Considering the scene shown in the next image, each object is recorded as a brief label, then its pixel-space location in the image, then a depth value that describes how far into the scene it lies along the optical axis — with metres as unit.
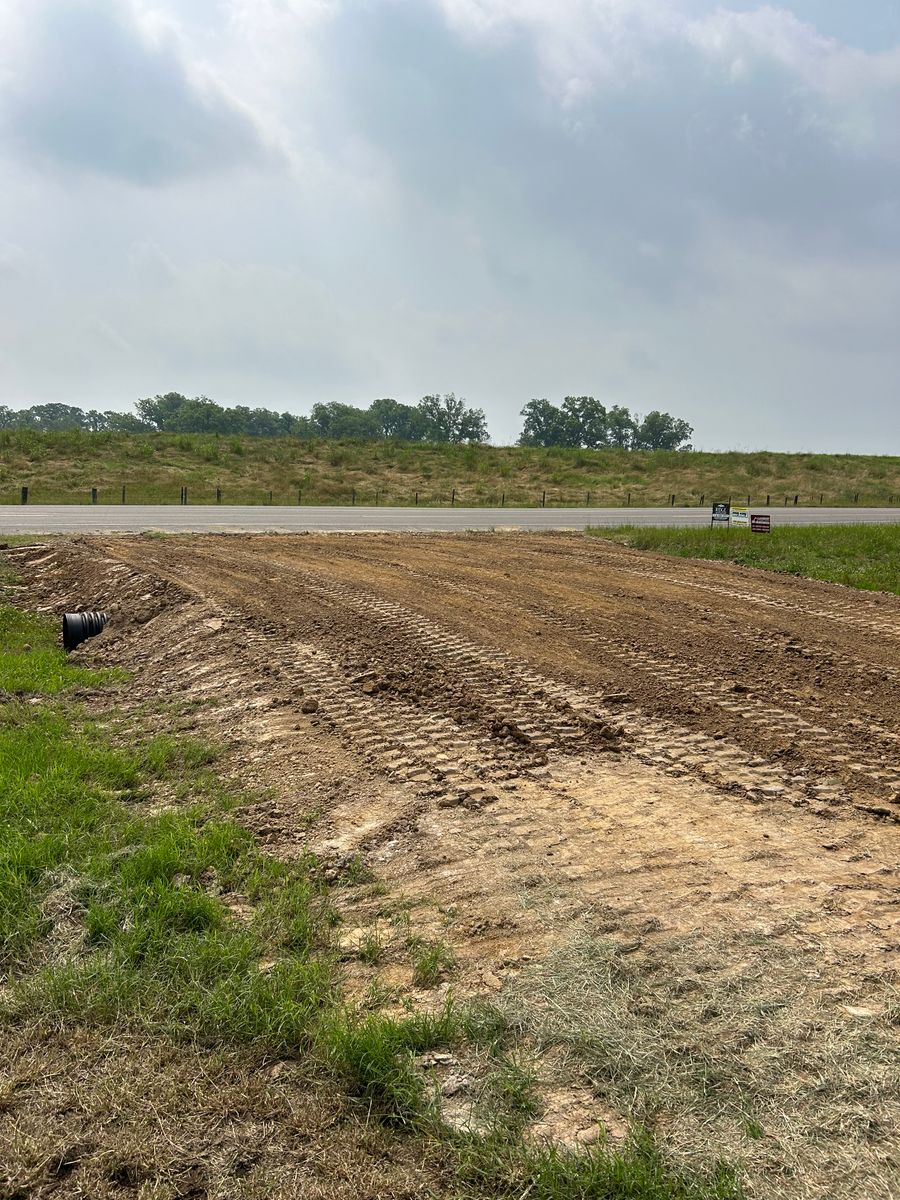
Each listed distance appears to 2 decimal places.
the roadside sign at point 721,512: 21.83
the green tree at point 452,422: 116.62
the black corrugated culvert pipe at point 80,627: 9.98
